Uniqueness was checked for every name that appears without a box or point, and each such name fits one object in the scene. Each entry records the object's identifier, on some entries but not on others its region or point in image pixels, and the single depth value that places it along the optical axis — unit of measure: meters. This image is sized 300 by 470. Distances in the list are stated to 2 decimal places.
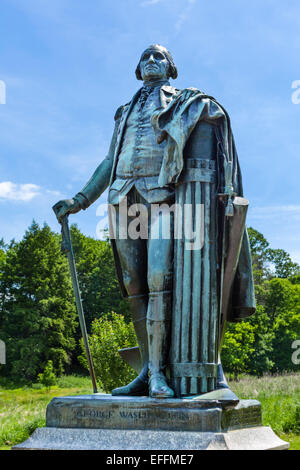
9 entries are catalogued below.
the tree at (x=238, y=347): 39.84
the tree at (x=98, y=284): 47.34
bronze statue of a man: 5.01
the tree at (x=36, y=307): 44.56
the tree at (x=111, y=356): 21.14
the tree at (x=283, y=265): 54.55
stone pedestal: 4.24
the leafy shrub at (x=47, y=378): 42.78
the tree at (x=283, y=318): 46.28
